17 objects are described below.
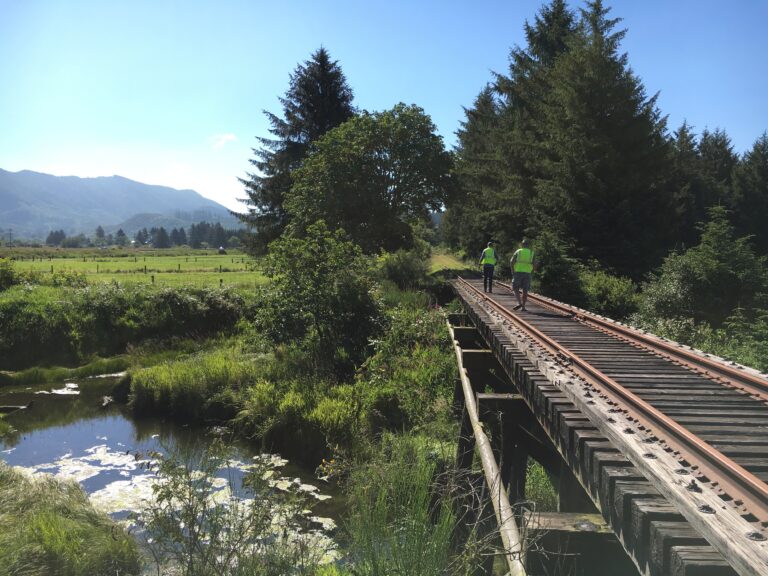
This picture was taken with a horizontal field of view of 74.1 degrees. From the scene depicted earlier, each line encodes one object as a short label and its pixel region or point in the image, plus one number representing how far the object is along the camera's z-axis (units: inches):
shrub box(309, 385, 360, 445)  415.2
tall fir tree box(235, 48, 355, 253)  1369.3
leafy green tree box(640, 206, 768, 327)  587.8
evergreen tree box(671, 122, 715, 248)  1585.9
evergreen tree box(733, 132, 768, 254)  2004.2
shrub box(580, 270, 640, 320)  688.4
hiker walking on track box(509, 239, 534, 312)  482.6
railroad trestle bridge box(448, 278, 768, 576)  109.4
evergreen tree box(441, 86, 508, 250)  1365.8
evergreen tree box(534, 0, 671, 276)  952.3
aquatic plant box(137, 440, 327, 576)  153.6
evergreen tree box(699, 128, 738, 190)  2375.0
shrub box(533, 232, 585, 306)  727.7
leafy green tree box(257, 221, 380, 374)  615.2
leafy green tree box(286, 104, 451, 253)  1035.9
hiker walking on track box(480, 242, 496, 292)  672.4
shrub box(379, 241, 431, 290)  1037.2
